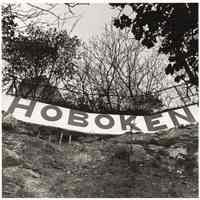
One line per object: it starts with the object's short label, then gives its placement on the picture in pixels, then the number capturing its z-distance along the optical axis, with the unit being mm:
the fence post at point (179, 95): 8937
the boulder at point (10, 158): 5747
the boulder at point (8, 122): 7224
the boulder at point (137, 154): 6438
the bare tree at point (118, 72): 15680
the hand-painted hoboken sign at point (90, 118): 7207
